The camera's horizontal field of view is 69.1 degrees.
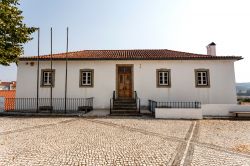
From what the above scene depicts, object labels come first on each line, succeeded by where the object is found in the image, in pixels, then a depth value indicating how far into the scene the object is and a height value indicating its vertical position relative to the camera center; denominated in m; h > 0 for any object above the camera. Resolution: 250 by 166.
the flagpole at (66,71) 13.66 +1.65
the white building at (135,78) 14.21 +1.19
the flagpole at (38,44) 13.20 +3.57
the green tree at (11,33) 11.10 +3.95
